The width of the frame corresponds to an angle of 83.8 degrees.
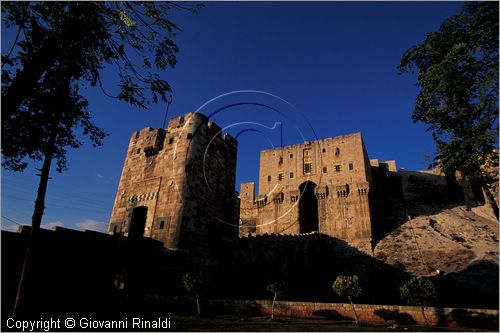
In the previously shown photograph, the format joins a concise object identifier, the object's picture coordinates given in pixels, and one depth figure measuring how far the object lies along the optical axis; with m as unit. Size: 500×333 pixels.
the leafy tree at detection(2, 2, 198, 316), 8.94
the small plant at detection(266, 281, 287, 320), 16.53
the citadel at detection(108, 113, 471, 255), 20.95
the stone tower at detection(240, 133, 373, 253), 40.03
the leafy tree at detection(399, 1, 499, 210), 13.47
